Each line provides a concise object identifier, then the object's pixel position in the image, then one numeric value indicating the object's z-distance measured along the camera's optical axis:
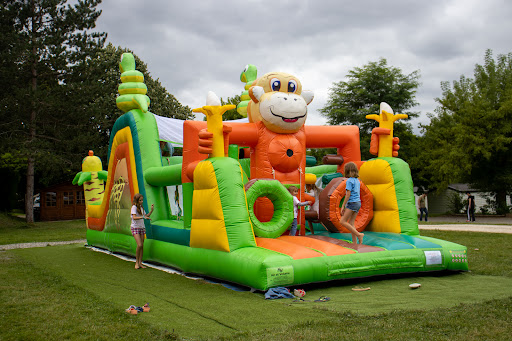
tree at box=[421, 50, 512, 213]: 24.28
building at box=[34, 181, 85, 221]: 27.76
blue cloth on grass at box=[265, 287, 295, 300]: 5.32
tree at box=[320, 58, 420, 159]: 29.86
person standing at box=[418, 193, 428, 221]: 19.91
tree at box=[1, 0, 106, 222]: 19.48
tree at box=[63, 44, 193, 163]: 20.69
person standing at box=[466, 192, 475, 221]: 19.72
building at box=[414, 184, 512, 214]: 33.25
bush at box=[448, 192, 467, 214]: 27.72
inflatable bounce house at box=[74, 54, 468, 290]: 6.18
